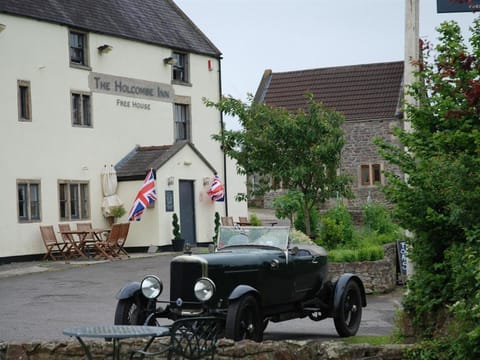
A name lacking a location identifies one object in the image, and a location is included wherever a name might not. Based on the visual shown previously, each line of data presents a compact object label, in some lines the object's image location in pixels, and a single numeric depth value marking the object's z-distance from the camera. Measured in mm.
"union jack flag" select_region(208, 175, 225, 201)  36500
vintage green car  13047
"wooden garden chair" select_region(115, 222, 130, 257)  30469
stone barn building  48625
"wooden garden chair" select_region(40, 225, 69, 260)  30062
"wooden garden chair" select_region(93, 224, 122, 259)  29984
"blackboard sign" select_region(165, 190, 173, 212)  34094
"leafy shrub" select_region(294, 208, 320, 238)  27812
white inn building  30500
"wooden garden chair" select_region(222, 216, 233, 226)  36875
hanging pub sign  13352
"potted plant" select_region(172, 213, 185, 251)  33875
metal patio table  8547
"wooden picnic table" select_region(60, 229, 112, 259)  29797
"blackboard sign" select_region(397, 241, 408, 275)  23233
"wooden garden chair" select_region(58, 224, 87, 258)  30094
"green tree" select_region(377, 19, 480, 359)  9703
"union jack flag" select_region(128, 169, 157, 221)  32656
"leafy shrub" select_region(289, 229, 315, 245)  21659
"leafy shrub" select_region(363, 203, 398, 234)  28703
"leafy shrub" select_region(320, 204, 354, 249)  24469
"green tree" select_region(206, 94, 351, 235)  25828
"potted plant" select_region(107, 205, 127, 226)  33312
